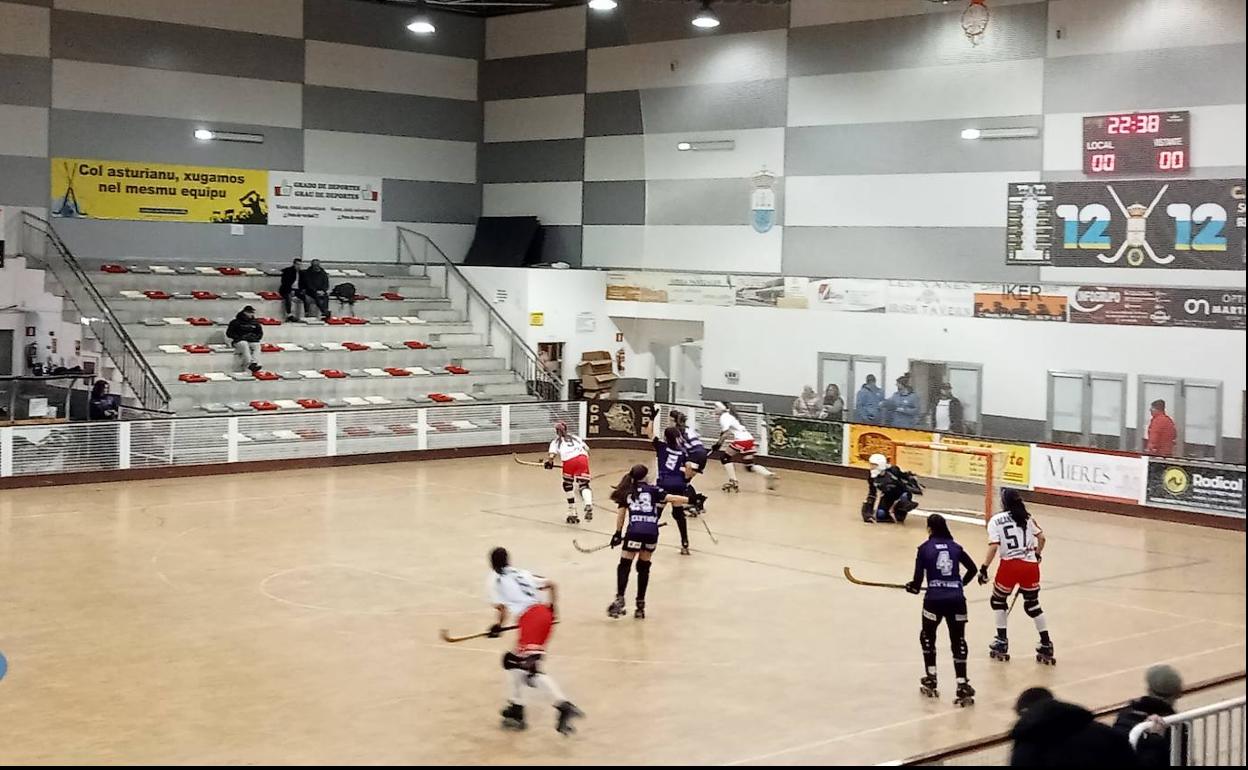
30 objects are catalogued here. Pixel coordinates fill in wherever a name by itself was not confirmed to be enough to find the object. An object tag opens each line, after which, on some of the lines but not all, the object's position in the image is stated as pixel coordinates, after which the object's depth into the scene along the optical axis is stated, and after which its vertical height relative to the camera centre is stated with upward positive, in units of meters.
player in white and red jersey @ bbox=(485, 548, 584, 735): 11.41 -2.07
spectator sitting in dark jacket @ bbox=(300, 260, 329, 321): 33.34 +1.59
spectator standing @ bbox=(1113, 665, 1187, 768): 8.15 -1.87
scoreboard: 23.39 +3.85
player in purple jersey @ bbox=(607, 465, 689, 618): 15.38 -1.69
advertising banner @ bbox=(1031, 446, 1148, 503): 24.09 -1.59
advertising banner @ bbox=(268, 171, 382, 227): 35.22 +3.82
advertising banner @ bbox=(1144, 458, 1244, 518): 22.73 -1.63
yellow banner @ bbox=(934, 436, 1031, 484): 25.19 -1.52
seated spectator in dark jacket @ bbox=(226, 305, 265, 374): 30.75 +0.39
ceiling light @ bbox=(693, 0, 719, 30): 29.12 +6.87
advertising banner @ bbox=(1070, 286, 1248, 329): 22.83 +1.19
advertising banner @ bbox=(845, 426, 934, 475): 26.00 -1.38
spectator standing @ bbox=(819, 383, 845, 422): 29.23 -0.66
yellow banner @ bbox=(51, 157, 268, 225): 32.00 +3.61
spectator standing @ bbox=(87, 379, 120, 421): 26.08 -0.93
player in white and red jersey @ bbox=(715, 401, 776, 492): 25.59 -1.34
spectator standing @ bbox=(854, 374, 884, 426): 28.39 -0.60
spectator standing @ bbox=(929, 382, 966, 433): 27.19 -0.71
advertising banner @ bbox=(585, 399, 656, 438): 32.25 -1.20
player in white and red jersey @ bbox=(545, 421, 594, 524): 21.95 -1.44
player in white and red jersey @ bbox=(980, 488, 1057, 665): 13.99 -1.71
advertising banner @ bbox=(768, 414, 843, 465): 28.75 -1.34
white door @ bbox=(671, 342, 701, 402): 32.47 -0.10
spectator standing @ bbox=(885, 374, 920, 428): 27.73 -0.63
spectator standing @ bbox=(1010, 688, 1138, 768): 6.07 -1.50
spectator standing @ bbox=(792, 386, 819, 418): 29.72 -0.67
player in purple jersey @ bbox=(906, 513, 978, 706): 12.63 -1.86
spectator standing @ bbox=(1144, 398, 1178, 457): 23.74 -0.84
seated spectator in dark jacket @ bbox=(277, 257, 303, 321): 33.22 +1.50
